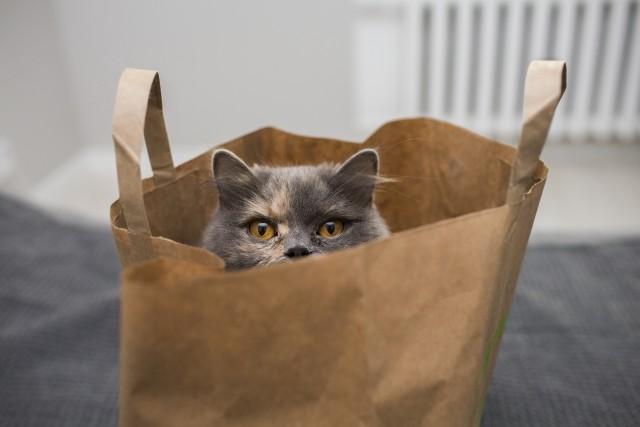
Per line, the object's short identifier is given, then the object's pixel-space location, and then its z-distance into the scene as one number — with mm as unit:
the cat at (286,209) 476
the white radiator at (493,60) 1158
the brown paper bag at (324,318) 364
